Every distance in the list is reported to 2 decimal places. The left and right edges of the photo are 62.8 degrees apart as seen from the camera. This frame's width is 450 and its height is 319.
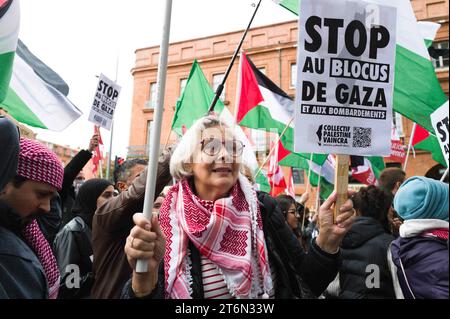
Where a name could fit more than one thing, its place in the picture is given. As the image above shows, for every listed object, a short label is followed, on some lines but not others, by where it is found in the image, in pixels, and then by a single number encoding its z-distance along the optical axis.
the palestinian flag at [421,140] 6.88
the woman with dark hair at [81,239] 2.38
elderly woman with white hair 1.49
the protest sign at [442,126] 2.13
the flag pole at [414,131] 6.76
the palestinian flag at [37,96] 3.50
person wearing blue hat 1.71
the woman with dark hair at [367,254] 2.36
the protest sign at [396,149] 7.66
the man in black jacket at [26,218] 1.23
